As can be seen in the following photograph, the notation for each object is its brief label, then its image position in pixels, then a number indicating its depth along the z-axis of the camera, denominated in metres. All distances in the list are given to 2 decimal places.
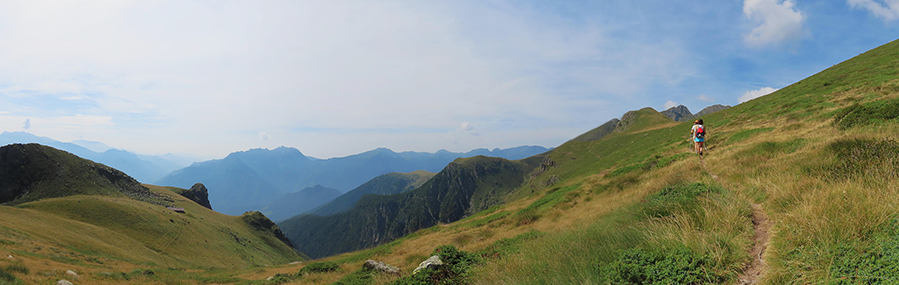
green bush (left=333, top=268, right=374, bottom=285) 12.68
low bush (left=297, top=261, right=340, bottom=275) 21.69
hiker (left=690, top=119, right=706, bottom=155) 18.95
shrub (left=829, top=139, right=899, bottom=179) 6.26
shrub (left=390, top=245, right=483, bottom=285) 7.69
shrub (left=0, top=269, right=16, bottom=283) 15.25
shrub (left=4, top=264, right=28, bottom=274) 18.89
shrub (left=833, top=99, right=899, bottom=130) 12.55
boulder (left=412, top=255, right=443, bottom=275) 9.12
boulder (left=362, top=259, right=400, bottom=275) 13.69
